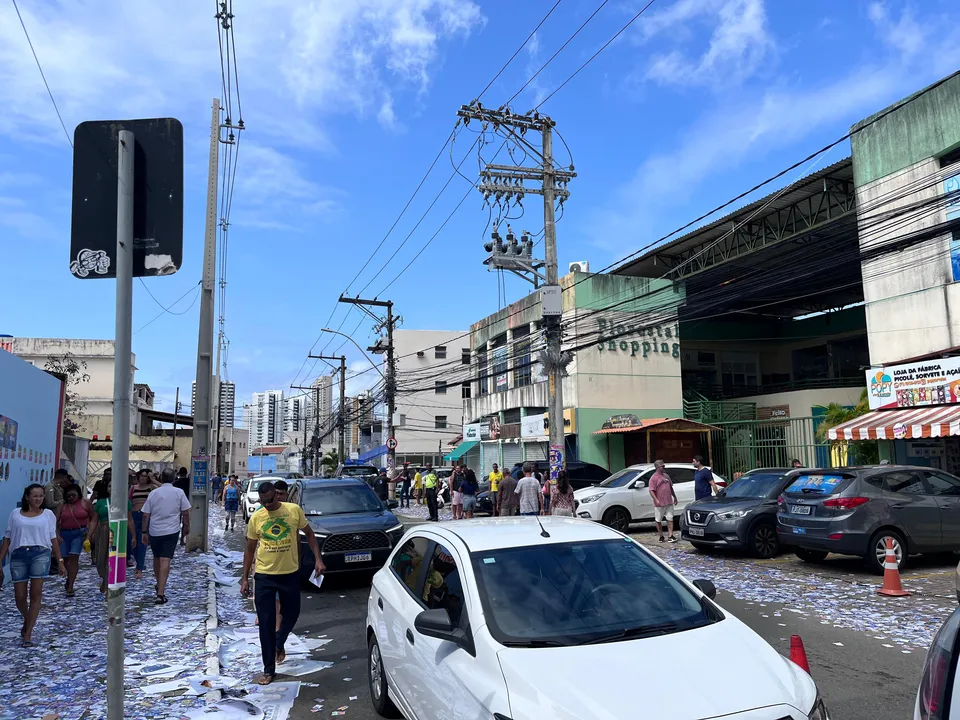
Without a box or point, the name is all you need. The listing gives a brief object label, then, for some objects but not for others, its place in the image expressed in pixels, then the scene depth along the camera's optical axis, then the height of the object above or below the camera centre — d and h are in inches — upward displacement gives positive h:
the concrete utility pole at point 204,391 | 621.6 +55.0
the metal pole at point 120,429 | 139.6 +5.3
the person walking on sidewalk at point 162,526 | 378.3 -37.5
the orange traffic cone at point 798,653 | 178.2 -53.7
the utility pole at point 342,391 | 1803.2 +153.4
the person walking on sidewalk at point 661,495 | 618.2 -45.9
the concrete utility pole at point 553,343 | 720.3 +102.9
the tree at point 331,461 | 2611.7 -40.5
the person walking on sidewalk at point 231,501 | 877.8 -58.2
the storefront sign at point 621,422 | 1105.1 +32.1
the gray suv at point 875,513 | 427.8 -46.8
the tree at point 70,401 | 938.5 +96.1
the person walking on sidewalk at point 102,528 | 431.8 -43.6
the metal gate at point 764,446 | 932.0 -10.4
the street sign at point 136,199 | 150.7 +53.8
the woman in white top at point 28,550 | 294.4 -37.5
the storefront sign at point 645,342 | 1213.1 +171.9
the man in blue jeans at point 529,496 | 643.5 -45.5
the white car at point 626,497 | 666.2 -51.1
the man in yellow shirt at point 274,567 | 247.0 -40.3
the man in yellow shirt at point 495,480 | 902.6 -43.4
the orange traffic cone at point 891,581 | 368.5 -74.6
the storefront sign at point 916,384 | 653.3 +48.2
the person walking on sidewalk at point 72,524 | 396.5 -36.8
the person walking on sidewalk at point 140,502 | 458.6 -30.4
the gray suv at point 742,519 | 505.4 -56.7
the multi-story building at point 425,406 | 2536.9 +145.9
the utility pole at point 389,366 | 1411.0 +166.8
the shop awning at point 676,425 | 1011.3 +21.5
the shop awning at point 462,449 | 1562.5 -5.4
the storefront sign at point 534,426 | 1251.8 +33.0
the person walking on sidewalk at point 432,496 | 892.6 -59.7
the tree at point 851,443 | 781.3 -7.8
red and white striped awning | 612.4 +9.1
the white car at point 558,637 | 122.0 -39.1
